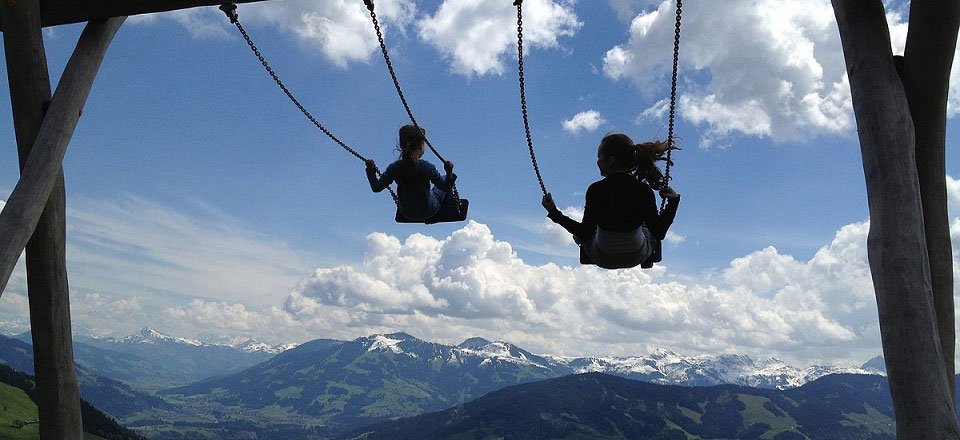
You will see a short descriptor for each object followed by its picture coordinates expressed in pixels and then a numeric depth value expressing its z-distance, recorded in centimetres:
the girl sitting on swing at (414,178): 694
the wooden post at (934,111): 378
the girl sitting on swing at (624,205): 513
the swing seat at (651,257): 584
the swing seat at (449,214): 792
